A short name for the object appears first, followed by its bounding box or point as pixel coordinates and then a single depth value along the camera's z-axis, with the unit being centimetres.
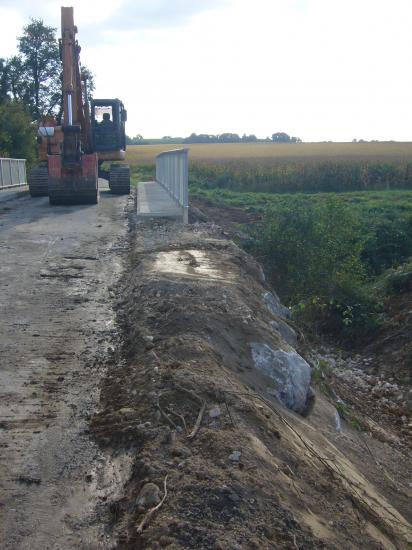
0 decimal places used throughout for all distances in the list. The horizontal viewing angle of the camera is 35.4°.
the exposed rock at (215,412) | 436
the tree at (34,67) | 5484
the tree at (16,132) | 4000
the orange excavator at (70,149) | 1673
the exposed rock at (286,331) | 772
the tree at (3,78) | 5388
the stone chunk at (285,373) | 600
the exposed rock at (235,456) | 384
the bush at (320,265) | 1246
